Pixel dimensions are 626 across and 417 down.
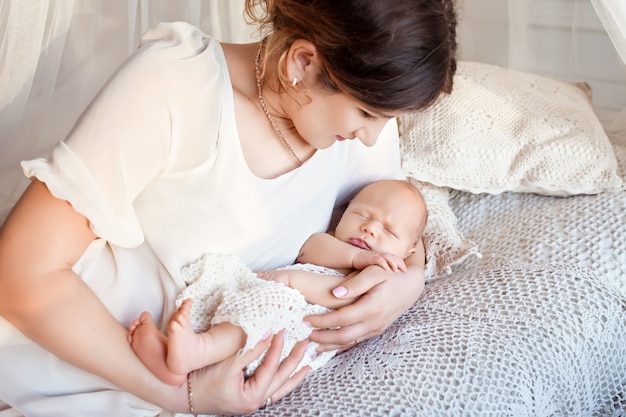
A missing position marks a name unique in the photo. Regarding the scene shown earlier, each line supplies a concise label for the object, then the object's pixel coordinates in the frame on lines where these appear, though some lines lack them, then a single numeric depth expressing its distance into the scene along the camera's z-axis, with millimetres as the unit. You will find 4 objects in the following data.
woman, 1176
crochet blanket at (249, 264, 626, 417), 1321
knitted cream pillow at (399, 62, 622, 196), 1900
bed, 1357
